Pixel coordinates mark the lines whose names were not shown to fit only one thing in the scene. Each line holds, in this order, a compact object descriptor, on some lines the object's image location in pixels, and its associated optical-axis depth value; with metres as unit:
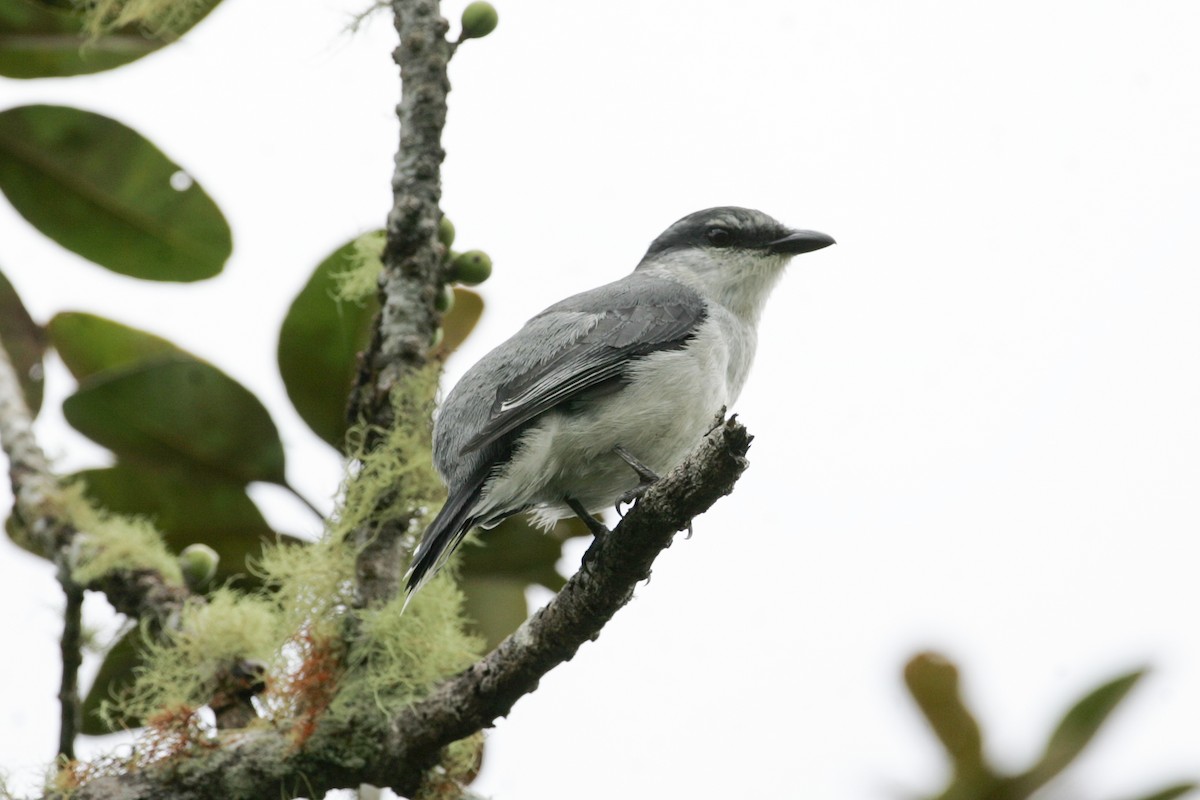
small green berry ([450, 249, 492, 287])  7.94
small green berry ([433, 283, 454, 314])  7.89
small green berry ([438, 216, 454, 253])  8.02
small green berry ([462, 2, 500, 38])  7.81
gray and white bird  7.28
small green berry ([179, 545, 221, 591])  7.64
